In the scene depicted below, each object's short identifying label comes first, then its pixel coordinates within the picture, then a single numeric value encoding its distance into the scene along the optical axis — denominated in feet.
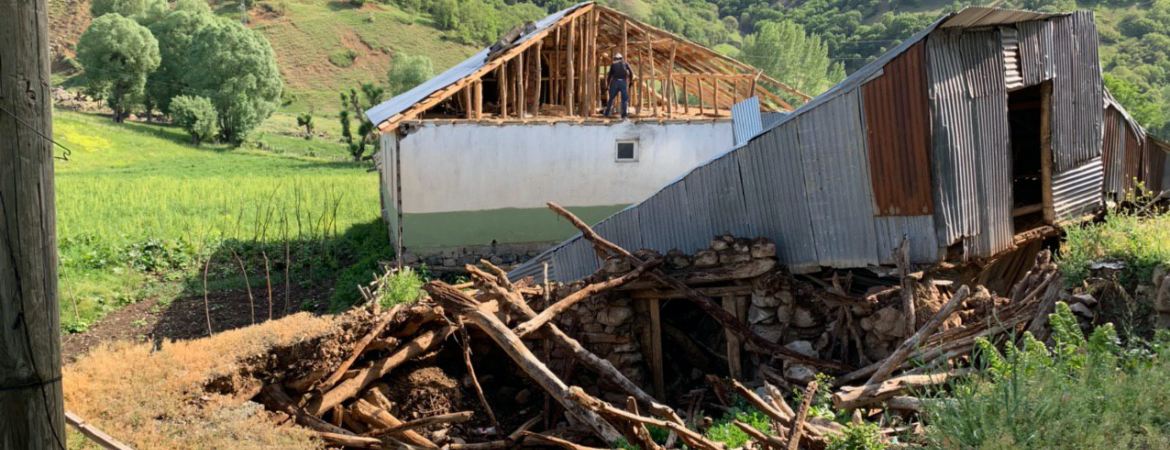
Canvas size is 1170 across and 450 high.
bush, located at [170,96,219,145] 147.23
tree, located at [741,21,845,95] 212.02
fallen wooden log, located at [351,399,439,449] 25.22
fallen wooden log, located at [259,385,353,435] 23.68
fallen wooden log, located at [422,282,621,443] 23.29
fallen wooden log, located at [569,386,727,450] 20.49
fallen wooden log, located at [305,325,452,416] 24.64
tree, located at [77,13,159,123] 171.53
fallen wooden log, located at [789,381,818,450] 18.51
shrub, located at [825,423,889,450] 17.80
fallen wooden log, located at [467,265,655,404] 26.95
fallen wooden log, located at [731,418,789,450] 18.86
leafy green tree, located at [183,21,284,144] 165.27
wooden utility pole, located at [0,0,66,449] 11.35
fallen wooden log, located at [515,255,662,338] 27.22
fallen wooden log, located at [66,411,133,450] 17.53
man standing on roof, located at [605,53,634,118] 57.88
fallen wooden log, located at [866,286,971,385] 24.16
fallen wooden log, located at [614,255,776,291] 30.91
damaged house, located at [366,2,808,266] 55.62
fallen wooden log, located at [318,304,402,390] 24.84
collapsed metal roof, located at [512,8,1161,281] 29.68
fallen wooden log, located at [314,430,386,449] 23.09
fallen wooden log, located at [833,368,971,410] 21.08
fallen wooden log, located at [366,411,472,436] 23.94
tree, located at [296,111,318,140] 175.33
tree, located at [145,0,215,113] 177.58
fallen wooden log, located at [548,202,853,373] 29.07
